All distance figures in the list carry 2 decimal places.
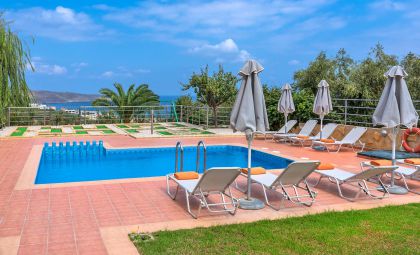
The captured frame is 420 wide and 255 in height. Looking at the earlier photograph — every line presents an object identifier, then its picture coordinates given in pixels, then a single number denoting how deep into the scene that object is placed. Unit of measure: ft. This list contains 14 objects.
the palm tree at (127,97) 87.15
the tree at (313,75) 78.33
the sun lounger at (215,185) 19.48
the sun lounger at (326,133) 47.83
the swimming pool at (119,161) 34.81
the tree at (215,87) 70.03
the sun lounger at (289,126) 53.38
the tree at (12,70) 65.16
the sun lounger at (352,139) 43.32
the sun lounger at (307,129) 50.92
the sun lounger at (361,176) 23.07
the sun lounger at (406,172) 26.07
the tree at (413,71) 66.10
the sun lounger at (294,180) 21.48
